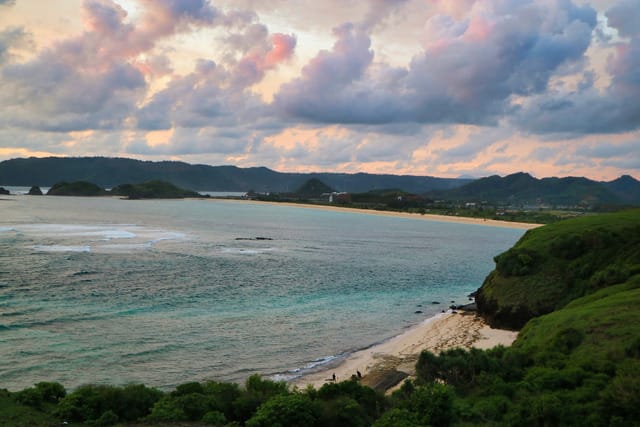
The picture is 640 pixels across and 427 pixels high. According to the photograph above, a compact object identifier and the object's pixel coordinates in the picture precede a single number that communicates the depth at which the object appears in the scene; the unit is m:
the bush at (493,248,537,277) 50.12
